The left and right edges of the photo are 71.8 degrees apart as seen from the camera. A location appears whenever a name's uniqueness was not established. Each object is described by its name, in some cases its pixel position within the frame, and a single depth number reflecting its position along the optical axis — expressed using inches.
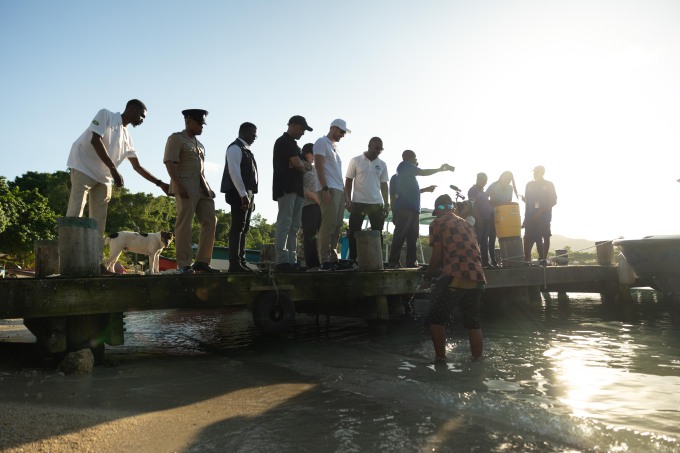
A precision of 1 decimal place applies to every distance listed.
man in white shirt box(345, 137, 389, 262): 305.6
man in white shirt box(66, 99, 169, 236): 206.5
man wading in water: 205.8
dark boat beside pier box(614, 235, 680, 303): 377.4
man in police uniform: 224.5
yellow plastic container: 408.2
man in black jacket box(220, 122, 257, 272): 233.3
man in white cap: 276.5
